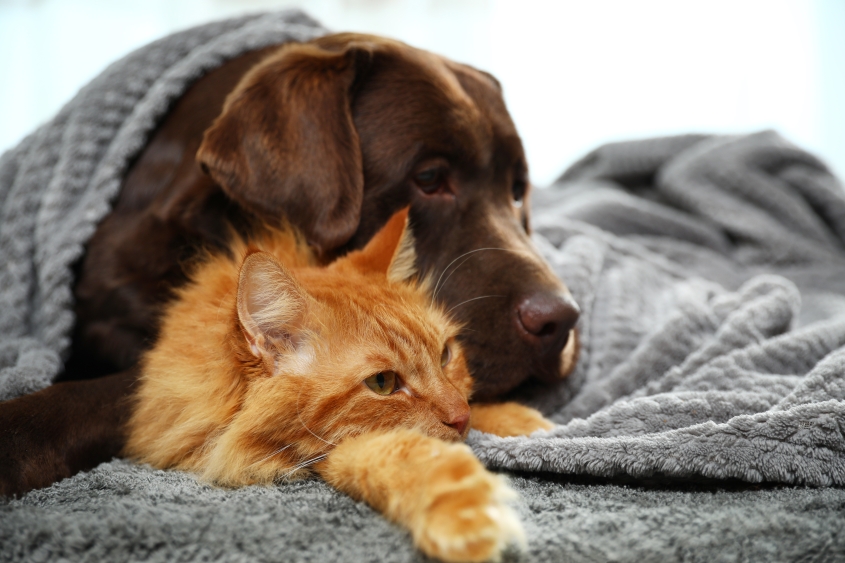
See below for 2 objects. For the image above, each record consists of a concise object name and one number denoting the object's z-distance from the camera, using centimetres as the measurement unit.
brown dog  79
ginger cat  64
